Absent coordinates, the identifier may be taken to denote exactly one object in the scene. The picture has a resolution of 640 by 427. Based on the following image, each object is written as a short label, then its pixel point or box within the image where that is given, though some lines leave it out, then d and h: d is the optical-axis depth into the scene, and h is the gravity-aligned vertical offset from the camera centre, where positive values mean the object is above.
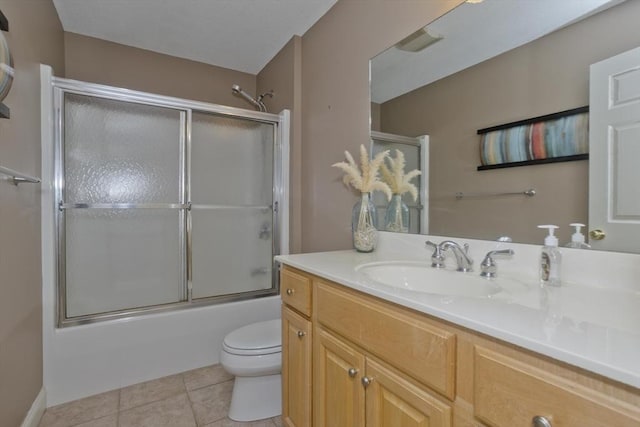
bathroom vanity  0.46 -0.29
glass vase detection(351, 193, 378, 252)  1.54 -0.08
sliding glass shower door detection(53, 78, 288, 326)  1.82 +0.06
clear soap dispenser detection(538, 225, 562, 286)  0.89 -0.15
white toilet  1.50 -0.80
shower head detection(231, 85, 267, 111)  2.58 +0.94
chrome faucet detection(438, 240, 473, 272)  1.11 -0.17
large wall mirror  0.91 +0.45
